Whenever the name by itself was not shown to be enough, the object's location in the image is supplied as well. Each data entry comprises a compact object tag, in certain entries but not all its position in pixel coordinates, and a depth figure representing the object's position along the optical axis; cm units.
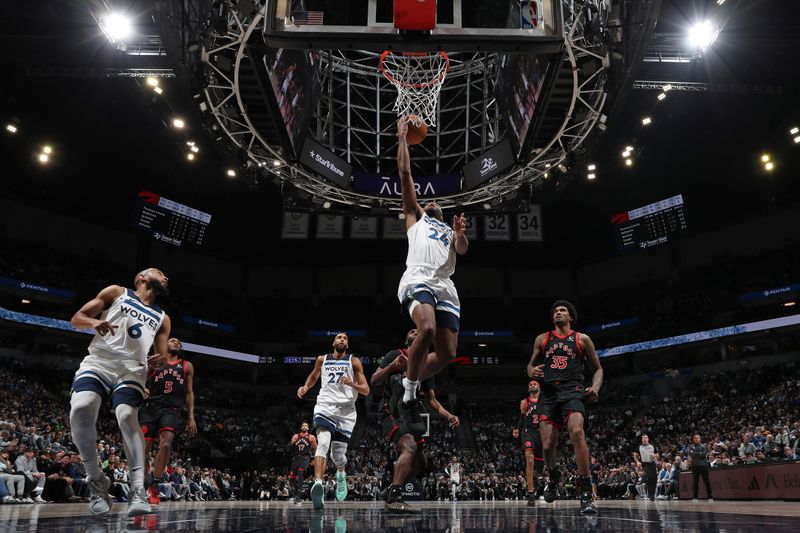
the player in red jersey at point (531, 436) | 1016
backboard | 726
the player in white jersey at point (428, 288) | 482
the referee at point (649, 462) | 1470
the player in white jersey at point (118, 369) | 444
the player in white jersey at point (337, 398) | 779
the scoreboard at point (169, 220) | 2679
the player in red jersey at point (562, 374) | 634
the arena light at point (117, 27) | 1427
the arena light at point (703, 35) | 1466
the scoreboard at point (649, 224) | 2827
